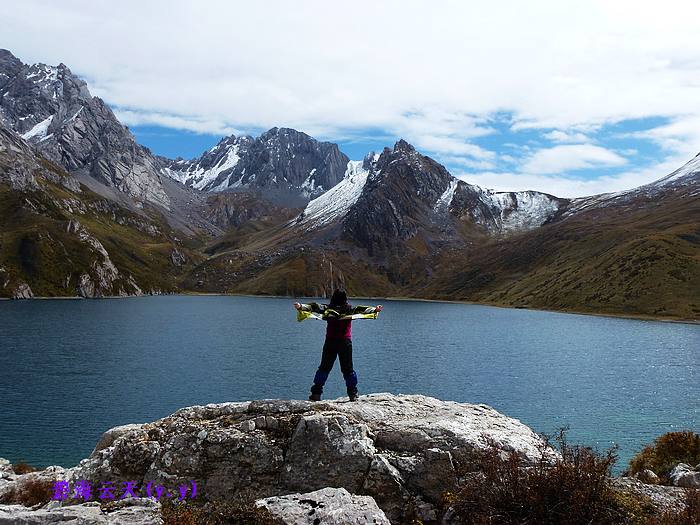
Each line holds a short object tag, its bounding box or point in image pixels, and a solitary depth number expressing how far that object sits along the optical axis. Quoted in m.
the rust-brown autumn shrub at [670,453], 28.14
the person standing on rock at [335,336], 16.89
